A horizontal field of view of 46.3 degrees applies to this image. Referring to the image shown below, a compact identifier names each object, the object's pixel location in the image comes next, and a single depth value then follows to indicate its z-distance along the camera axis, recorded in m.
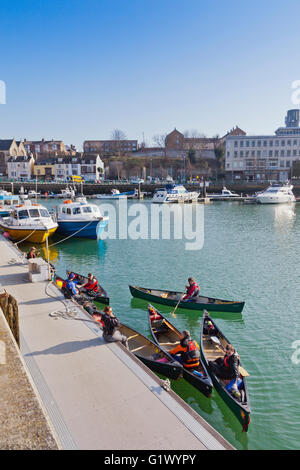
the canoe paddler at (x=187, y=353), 11.34
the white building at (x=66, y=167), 117.81
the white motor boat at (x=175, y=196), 78.74
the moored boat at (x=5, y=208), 47.94
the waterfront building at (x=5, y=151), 125.38
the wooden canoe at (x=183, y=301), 17.55
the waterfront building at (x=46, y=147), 146.50
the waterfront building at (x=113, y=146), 154.25
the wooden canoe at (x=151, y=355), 11.23
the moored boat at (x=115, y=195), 89.50
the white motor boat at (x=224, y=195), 89.38
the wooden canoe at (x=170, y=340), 10.64
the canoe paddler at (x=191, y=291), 18.20
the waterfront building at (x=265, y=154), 106.44
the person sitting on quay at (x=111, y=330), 11.37
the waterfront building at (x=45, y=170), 120.62
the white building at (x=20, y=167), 118.81
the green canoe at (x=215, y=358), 9.62
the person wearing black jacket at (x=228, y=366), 10.74
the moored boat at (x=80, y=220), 37.00
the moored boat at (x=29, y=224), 32.78
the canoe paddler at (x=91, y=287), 18.80
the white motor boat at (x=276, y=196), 79.19
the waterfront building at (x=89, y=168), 117.81
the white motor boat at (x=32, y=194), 94.81
